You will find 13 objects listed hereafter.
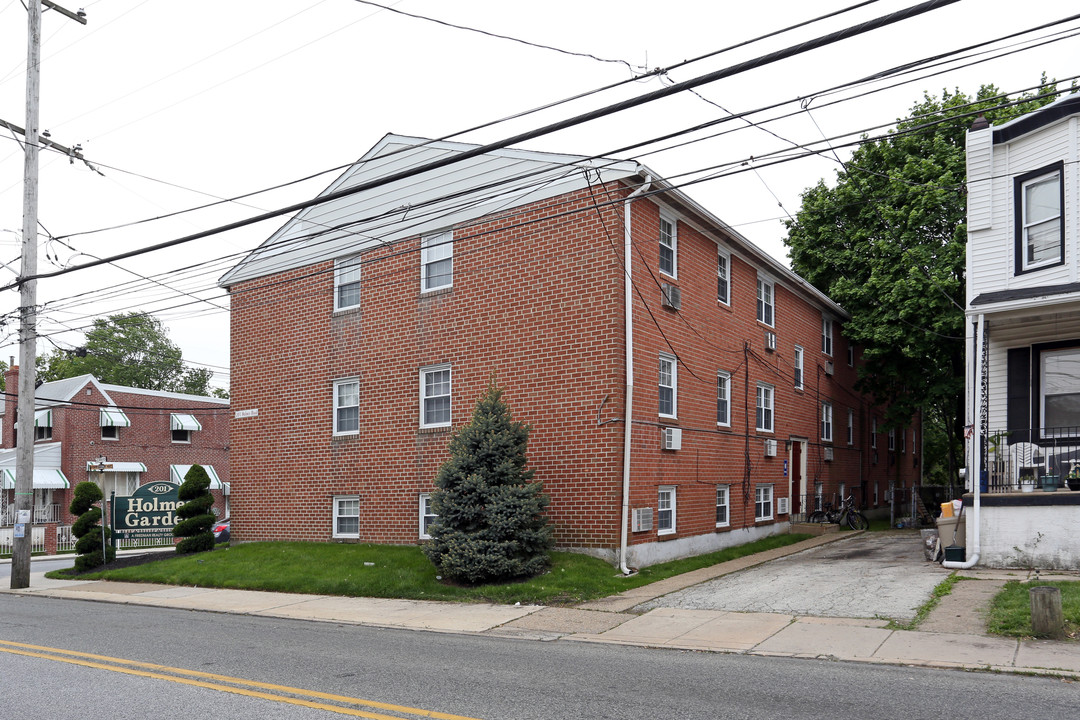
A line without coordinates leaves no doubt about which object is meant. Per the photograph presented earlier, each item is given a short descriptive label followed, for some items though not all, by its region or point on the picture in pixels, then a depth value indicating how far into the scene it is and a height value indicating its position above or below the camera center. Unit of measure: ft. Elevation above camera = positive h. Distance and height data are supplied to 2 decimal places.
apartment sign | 68.80 -8.73
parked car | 92.68 -14.15
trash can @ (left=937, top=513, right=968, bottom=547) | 49.70 -7.04
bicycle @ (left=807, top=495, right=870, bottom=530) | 80.43 -10.23
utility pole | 61.31 +6.56
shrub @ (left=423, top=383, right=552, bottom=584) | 47.62 -5.79
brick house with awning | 125.59 -5.53
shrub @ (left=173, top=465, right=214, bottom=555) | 69.41 -9.05
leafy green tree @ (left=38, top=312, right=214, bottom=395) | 199.11 +10.56
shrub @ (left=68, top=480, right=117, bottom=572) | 68.13 -10.38
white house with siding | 47.29 +5.51
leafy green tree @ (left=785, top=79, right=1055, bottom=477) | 77.61 +15.08
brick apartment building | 54.03 +3.72
